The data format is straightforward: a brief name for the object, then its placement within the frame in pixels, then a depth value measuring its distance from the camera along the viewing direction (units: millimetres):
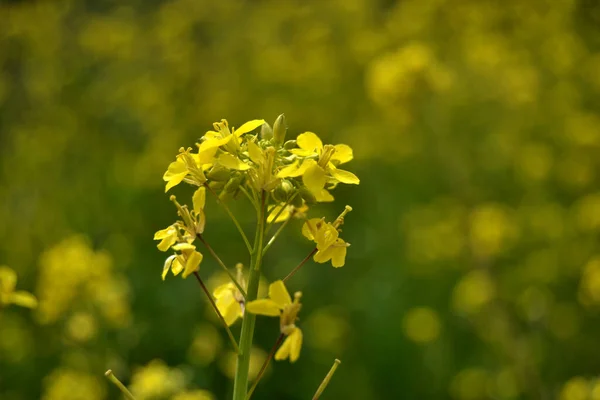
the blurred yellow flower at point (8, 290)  505
